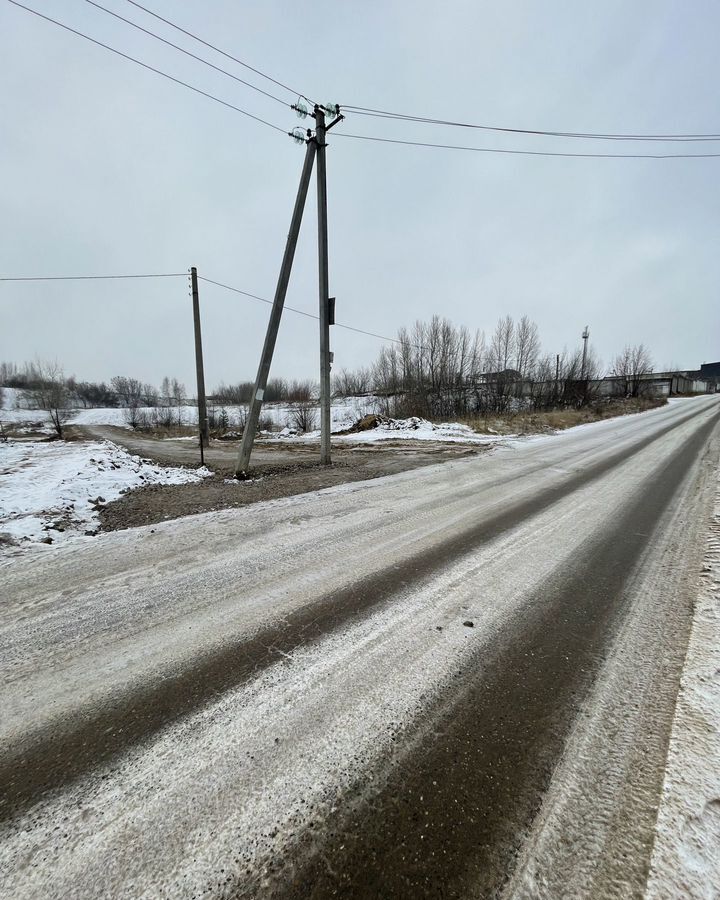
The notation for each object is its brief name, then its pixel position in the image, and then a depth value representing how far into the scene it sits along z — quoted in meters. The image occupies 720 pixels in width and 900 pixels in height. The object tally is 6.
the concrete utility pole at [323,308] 9.09
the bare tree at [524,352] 36.91
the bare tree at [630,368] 53.43
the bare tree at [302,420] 28.44
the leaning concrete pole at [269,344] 8.02
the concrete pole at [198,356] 18.94
